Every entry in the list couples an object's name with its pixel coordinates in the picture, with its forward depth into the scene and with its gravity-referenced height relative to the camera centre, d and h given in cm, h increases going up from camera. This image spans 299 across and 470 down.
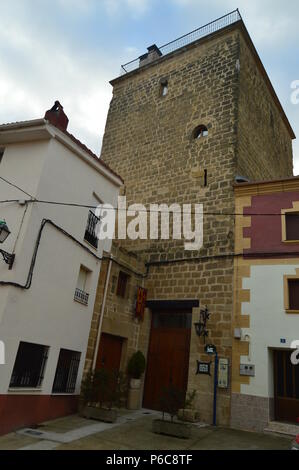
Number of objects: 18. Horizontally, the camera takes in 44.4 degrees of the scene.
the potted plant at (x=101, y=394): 777 -43
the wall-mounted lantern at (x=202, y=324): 933 +142
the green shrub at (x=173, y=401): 722 -37
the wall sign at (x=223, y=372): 861 +31
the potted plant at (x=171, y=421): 693 -74
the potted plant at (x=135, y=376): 957 +2
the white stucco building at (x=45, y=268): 682 +197
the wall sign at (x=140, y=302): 1045 +201
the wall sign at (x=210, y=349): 897 +82
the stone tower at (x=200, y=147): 979 +759
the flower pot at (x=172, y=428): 691 -85
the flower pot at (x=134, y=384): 963 -18
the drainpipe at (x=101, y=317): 868 +126
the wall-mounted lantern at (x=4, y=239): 657 +200
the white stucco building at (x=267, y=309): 820 +183
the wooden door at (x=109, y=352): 915 +51
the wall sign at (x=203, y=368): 895 +37
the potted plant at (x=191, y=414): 849 -68
